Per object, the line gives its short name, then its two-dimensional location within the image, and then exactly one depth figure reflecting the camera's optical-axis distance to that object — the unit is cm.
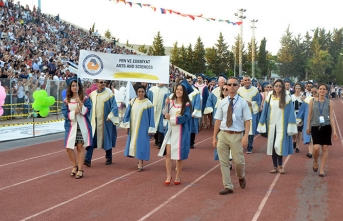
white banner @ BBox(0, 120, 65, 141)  1472
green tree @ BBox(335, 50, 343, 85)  10344
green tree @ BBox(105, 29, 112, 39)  9949
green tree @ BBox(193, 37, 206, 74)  6556
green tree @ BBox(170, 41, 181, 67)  6656
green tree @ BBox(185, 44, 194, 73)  6569
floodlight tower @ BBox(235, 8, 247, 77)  4291
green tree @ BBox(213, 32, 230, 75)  6975
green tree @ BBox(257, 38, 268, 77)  8675
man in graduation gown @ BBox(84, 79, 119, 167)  1051
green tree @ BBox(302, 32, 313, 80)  9881
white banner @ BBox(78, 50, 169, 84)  949
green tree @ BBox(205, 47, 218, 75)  6875
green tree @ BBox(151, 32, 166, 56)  6812
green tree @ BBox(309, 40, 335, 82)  9256
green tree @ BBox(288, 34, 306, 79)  9800
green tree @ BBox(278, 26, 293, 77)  9581
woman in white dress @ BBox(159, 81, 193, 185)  853
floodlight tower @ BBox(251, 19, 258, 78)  5264
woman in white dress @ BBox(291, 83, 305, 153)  1293
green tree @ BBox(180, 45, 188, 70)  6600
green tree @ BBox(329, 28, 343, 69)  11781
